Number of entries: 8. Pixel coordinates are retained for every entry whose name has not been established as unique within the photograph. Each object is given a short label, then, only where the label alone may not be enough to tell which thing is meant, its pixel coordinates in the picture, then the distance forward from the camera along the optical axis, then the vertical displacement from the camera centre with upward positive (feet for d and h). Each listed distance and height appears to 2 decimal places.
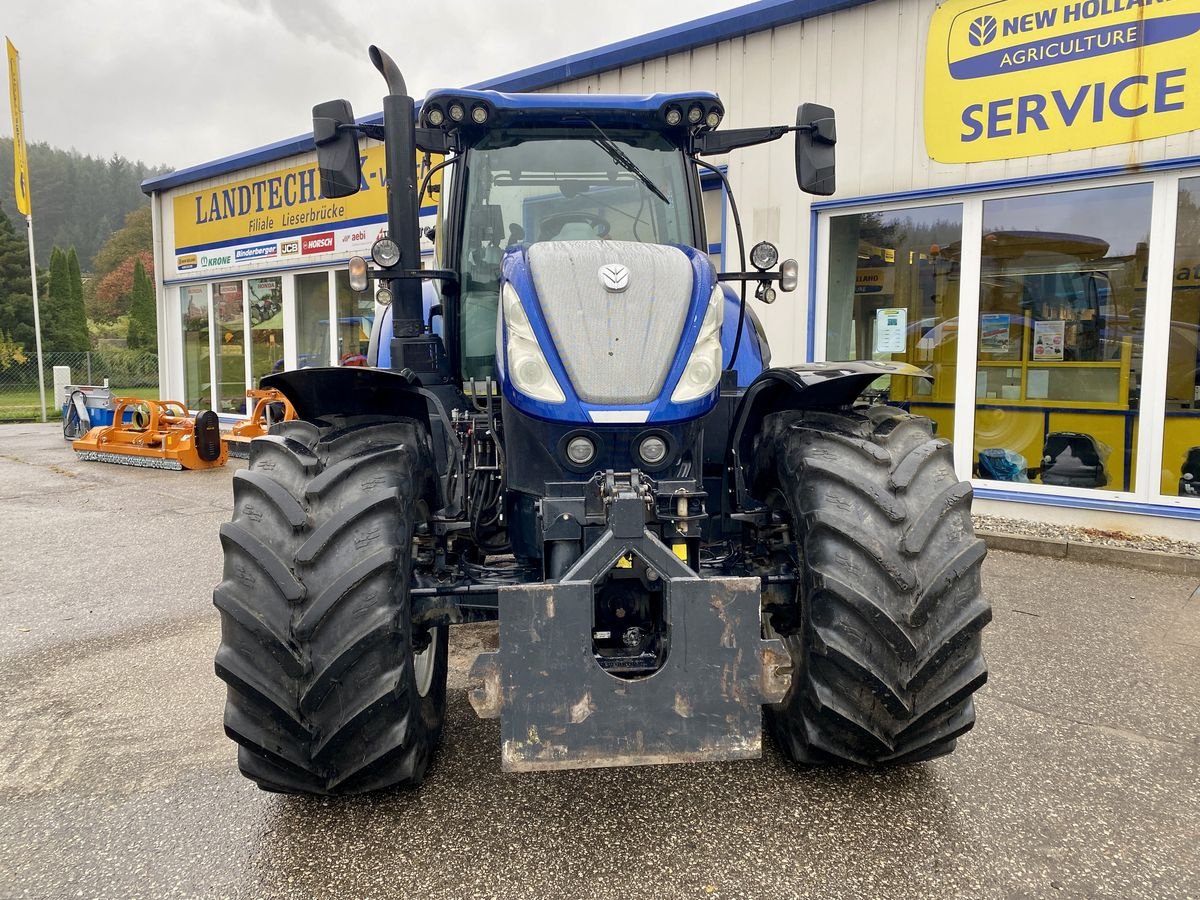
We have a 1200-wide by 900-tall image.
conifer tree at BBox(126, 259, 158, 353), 166.20 +8.95
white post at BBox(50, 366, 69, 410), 68.64 -1.70
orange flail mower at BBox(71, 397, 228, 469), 35.91 -3.54
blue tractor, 7.46 -1.91
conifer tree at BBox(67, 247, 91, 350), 156.57 +8.39
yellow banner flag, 56.29 +14.70
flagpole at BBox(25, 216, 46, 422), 54.65 +2.92
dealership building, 20.25 +3.85
